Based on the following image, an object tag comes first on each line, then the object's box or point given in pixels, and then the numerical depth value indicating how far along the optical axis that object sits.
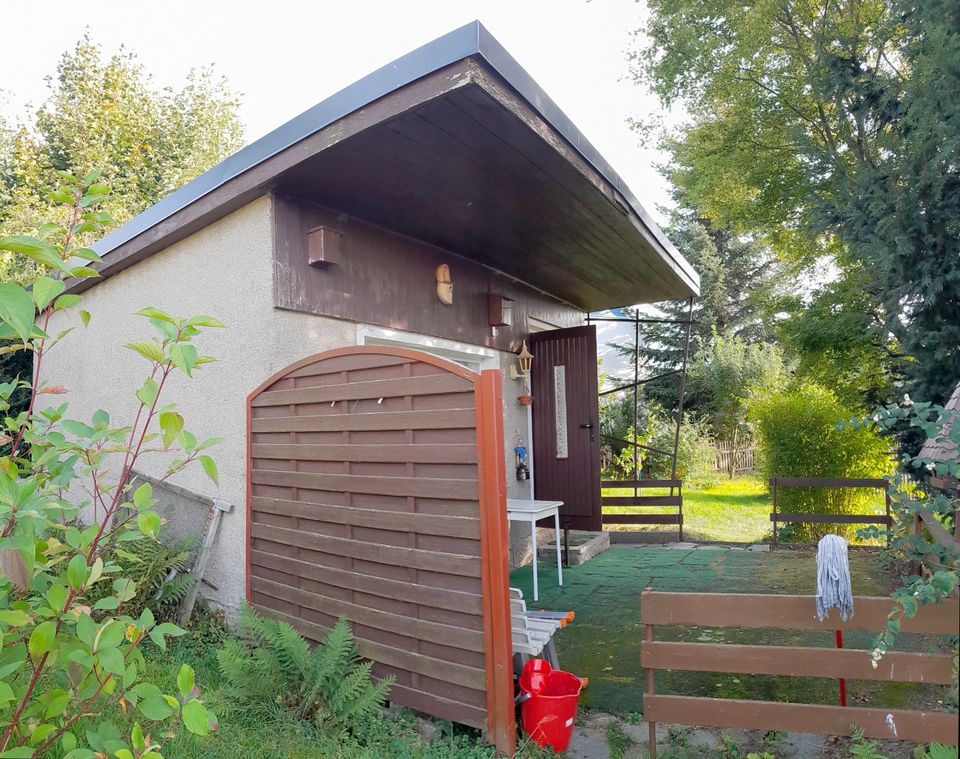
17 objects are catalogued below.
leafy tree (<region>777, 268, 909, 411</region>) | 8.63
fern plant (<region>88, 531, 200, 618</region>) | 4.11
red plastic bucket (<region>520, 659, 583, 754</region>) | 2.89
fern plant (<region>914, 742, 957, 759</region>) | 2.13
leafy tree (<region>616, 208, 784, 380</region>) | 21.02
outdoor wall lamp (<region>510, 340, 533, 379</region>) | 7.53
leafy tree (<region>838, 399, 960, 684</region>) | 2.09
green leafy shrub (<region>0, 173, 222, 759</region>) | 1.47
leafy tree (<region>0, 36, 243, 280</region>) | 14.41
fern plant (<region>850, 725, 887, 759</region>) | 2.37
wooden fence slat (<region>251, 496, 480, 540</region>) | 2.93
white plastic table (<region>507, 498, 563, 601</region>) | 5.55
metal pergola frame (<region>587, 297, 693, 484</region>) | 8.39
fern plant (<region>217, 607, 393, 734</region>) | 2.96
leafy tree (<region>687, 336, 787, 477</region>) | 17.91
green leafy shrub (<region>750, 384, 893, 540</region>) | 8.45
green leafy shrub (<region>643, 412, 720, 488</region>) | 15.02
